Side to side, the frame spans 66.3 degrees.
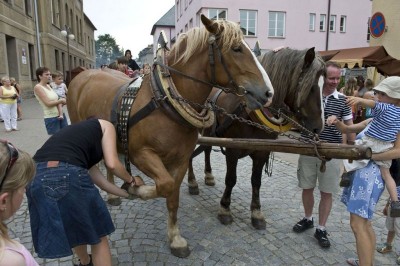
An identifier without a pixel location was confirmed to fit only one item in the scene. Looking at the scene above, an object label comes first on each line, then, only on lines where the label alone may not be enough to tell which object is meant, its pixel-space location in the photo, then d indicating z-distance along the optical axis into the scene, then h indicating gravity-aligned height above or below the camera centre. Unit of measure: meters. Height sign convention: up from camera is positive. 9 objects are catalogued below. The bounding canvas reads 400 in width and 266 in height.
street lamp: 21.85 +3.28
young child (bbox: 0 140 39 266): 1.12 -0.42
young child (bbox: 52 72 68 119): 6.89 -0.11
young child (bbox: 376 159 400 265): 2.55 -1.32
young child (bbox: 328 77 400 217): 2.23 -0.33
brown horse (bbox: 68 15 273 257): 2.24 -0.09
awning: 8.24 +0.53
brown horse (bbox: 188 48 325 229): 2.69 -0.25
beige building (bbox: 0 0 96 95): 17.56 +2.99
